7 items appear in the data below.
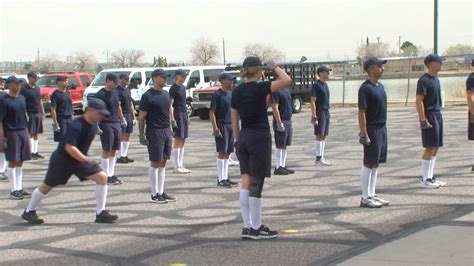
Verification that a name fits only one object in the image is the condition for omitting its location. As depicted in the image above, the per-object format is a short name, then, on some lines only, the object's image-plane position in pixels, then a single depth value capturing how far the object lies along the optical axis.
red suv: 27.56
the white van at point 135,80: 25.64
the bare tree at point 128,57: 76.61
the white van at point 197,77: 24.95
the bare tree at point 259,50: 59.16
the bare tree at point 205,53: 76.31
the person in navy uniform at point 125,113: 12.32
